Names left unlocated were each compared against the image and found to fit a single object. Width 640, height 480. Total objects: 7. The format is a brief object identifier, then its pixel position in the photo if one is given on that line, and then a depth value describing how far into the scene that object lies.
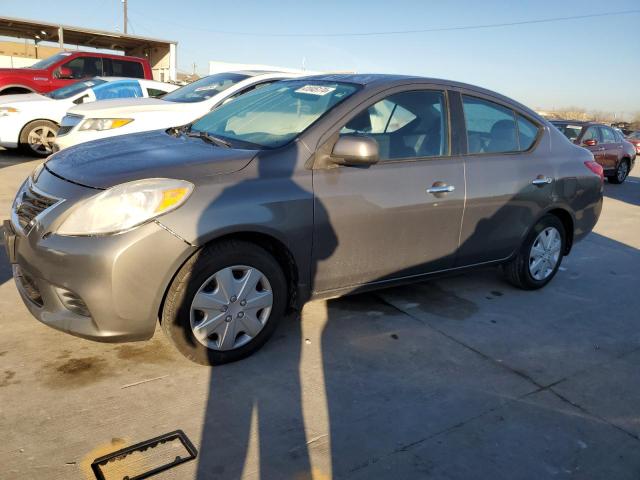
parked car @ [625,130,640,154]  24.28
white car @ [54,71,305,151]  6.72
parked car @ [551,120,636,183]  12.16
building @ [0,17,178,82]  19.17
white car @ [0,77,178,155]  8.84
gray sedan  2.58
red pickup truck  10.52
